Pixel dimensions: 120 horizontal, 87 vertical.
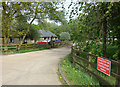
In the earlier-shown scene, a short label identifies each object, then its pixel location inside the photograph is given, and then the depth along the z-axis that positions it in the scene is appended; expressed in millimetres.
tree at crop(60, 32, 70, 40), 50953
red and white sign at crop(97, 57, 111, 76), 3277
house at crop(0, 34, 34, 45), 31278
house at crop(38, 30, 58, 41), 47672
